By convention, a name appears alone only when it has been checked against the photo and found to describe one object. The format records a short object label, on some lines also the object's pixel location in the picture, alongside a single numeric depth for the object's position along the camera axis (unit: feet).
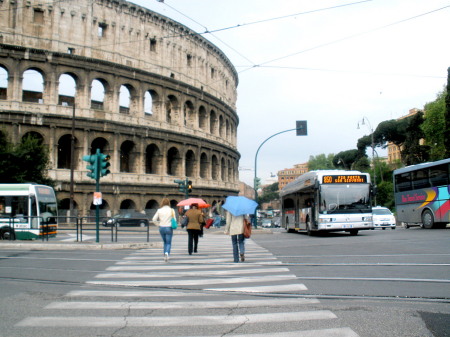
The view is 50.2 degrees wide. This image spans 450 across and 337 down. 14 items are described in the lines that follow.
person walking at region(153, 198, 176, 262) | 38.52
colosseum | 117.19
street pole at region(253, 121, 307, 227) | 100.08
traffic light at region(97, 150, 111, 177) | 55.52
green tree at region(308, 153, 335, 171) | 400.73
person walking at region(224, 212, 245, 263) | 36.15
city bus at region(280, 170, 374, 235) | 68.39
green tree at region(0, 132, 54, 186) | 102.94
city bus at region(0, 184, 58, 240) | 64.18
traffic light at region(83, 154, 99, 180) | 55.31
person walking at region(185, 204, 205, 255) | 43.27
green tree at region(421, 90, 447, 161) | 205.26
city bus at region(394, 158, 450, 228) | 72.33
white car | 100.53
